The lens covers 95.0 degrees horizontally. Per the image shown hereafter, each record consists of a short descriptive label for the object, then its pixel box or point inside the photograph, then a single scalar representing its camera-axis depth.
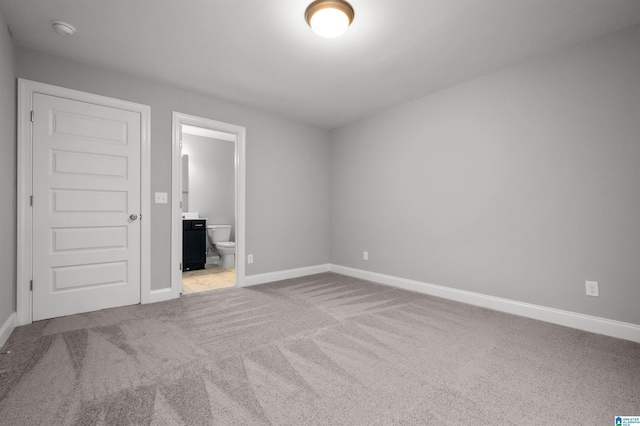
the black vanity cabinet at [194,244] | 5.00
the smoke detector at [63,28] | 2.27
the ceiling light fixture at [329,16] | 2.00
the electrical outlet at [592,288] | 2.44
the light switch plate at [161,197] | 3.29
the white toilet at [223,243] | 5.21
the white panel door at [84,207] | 2.70
